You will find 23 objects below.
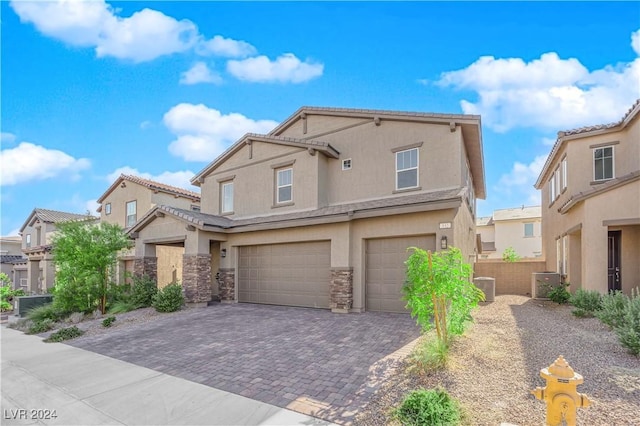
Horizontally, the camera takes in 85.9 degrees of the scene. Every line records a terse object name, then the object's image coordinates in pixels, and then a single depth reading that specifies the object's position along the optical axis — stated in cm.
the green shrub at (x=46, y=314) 1336
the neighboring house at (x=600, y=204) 1030
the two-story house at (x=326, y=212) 1116
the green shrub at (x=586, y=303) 939
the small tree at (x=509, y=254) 2652
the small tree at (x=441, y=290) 573
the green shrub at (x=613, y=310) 699
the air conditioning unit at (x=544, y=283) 1361
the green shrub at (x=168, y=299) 1277
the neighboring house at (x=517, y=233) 3188
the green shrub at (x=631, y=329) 561
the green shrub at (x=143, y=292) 1419
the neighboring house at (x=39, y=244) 2330
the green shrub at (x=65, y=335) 1012
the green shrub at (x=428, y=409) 393
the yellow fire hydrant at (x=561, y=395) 337
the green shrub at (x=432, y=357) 540
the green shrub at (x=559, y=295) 1242
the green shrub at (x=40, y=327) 1163
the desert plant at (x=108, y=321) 1136
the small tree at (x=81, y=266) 1387
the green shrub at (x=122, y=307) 1366
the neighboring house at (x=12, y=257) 2889
